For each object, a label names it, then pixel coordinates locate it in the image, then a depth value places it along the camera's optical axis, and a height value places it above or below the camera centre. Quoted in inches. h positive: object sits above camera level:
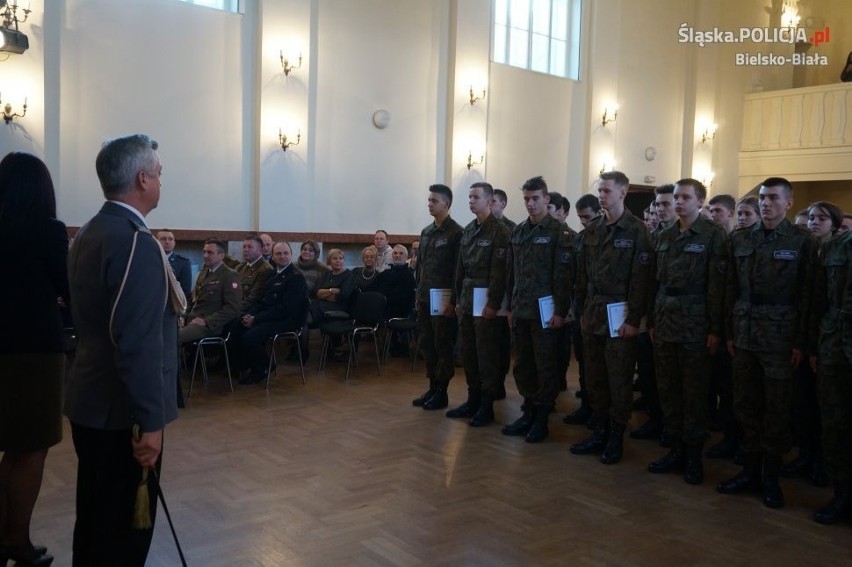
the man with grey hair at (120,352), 78.5 -15.1
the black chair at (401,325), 282.2 -39.4
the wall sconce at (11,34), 258.4 +64.8
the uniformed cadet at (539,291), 189.3 -16.8
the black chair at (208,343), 238.1 -41.3
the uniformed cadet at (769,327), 145.5 -18.8
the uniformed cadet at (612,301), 172.1 -17.5
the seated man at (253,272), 268.1 -19.6
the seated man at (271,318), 251.0 -34.2
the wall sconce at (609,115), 475.2 +75.9
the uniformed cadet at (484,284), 202.2 -16.3
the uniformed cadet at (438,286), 217.0 -18.4
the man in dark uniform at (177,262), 270.1 -17.2
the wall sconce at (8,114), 266.5 +36.8
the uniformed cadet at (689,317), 159.9 -18.9
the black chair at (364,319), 269.1 -36.1
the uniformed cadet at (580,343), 211.8 -37.3
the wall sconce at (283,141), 341.8 +37.9
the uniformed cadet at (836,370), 137.0 -25.6
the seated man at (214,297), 243.9 -26.9
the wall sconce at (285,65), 339.3 +73.6
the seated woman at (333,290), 298.0 -28.1
